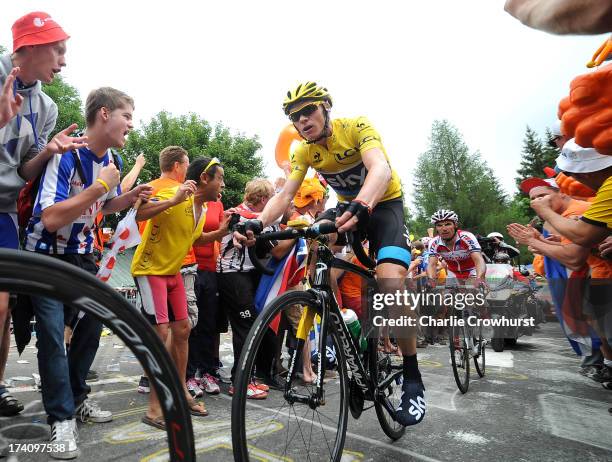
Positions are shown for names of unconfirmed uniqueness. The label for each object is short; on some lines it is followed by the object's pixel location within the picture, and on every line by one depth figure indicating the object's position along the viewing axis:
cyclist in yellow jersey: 2.95
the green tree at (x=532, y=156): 60.57
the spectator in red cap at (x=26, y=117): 2.74
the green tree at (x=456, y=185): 55.38
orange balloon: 8.20
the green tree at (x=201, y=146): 25.52
